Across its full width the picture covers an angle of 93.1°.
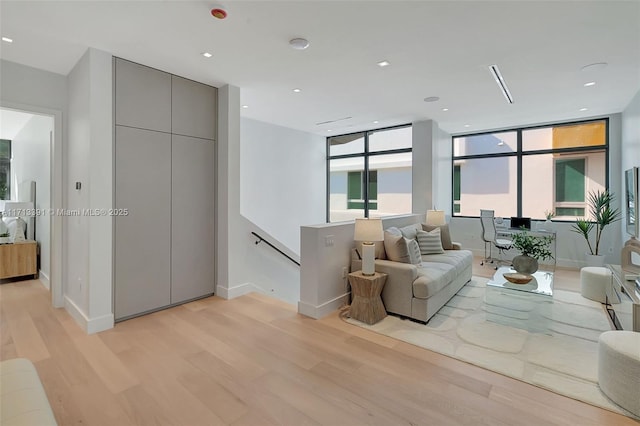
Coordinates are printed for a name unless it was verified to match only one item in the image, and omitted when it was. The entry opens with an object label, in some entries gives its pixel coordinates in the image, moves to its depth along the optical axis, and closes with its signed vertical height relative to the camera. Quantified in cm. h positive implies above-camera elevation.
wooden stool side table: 334 -98
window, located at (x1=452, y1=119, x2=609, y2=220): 604 +92
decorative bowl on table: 376 -83
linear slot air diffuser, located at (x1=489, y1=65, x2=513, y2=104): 370 +176
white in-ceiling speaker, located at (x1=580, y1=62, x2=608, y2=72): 348 +171
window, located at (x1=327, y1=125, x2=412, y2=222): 743 +97
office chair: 607 -46
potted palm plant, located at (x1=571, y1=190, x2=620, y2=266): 543 -15
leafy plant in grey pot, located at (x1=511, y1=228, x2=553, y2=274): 390 -55
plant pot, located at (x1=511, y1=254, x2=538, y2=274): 393 -69
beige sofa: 336 -77
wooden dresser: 486 -83
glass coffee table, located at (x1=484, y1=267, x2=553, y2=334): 342 -112
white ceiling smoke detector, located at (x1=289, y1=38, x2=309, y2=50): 296 +166
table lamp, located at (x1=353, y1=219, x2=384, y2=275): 346 -31
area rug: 238 -126
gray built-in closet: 342 +27
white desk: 599 -45
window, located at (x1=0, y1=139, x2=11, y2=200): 650 +86
